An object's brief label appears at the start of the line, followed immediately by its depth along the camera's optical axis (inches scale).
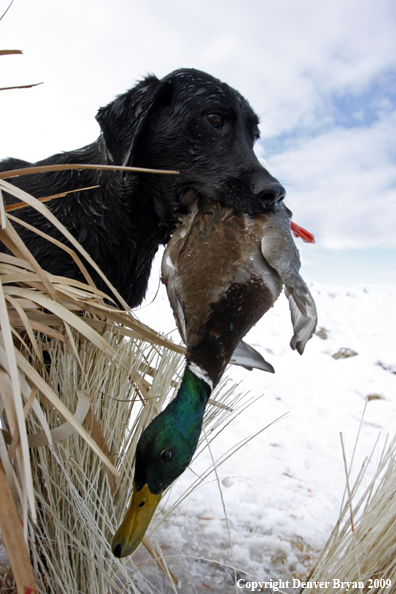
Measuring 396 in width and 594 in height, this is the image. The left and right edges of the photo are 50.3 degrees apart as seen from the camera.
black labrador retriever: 18.3
